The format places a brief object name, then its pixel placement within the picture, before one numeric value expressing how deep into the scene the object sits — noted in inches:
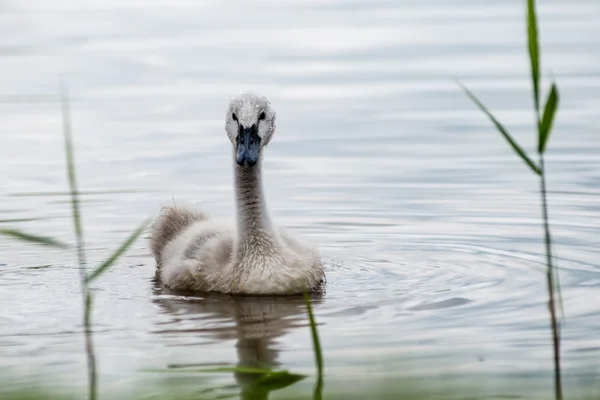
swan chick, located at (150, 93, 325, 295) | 739.4
